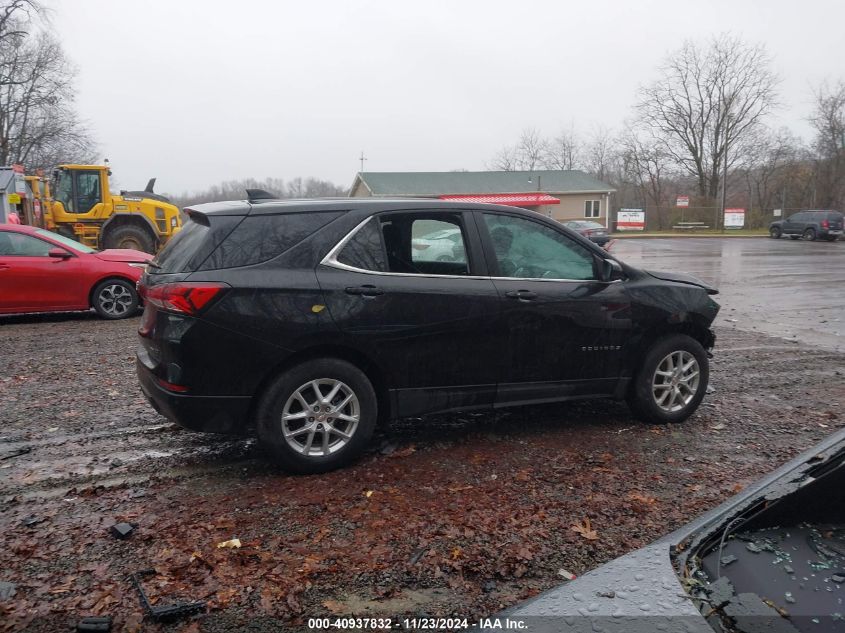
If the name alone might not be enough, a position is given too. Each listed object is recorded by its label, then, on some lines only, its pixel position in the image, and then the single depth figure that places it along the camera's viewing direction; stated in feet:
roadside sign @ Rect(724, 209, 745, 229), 169.06
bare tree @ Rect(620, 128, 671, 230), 204.41
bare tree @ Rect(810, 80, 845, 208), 160.15
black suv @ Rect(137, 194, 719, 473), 13.21
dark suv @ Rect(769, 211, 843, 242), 121.08
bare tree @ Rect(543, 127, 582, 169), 269.23
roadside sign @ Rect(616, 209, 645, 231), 172.35
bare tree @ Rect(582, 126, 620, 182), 261.65
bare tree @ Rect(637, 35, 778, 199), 190.80
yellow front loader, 58.65
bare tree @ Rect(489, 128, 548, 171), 269.23
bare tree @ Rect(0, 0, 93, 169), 158.10
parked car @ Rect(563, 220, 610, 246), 106.73
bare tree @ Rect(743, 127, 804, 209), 176.65
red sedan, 32.83
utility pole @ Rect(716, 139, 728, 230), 177.37
